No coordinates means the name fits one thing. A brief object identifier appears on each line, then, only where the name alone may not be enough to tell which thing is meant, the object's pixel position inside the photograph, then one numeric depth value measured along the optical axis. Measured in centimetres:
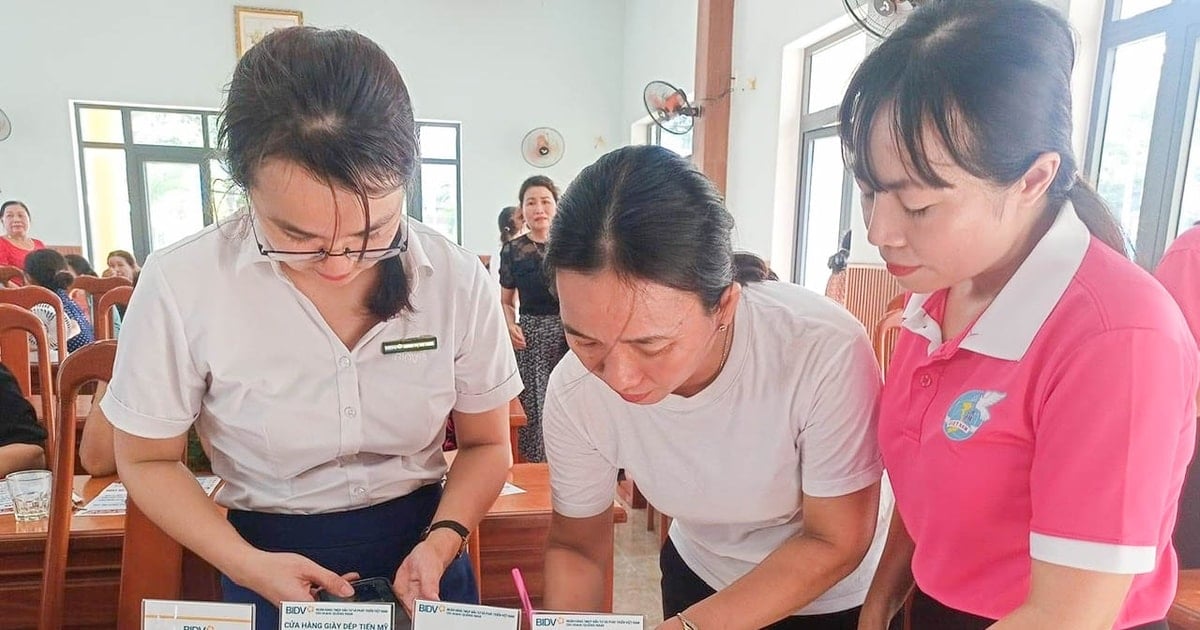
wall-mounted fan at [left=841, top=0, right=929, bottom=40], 231
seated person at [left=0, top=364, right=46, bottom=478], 163
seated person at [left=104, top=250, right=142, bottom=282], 483
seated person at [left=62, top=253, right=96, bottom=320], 400
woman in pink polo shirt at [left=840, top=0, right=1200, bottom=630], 55
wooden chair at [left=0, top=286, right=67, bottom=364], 259
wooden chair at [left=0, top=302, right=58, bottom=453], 184
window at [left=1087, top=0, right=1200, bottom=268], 219
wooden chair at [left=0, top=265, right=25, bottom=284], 399
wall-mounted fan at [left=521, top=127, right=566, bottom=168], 733
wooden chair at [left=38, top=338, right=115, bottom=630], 113
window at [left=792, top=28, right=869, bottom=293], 379
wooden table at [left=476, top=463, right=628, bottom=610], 143
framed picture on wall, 654
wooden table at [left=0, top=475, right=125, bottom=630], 129
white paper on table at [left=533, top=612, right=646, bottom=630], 63
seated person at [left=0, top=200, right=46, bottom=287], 556
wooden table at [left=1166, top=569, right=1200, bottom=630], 117
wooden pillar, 470
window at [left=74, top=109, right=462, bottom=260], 652
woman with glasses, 74
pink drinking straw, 64
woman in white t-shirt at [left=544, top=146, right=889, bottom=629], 71
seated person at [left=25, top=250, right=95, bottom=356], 293
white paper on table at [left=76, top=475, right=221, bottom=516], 135
